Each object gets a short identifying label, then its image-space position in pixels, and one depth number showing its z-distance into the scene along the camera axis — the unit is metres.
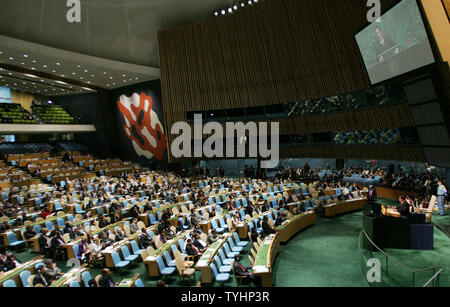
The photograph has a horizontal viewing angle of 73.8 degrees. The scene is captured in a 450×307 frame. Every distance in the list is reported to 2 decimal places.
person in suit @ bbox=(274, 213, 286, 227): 10.26
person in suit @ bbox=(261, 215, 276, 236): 9.50
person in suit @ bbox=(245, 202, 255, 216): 11.91
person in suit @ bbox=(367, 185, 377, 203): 13.02
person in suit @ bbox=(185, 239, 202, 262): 8.04
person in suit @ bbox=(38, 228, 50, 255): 8.80
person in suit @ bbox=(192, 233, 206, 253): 8.26
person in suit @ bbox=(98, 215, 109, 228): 10.26
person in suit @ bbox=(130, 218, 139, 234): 9.73
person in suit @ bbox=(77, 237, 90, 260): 8.20
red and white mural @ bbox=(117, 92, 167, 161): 24.42
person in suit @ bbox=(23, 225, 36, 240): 9.42
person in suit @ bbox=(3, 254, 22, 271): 7.04
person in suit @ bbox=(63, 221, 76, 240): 9.08
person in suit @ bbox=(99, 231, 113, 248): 8.41
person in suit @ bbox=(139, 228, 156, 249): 8.70
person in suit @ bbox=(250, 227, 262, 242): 8.85
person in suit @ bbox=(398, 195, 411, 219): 9.19
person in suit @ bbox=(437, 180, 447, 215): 10.97
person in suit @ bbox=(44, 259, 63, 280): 6.34
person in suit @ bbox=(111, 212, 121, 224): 11.05
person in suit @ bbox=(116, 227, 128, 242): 8.86
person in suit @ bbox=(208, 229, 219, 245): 8.79
